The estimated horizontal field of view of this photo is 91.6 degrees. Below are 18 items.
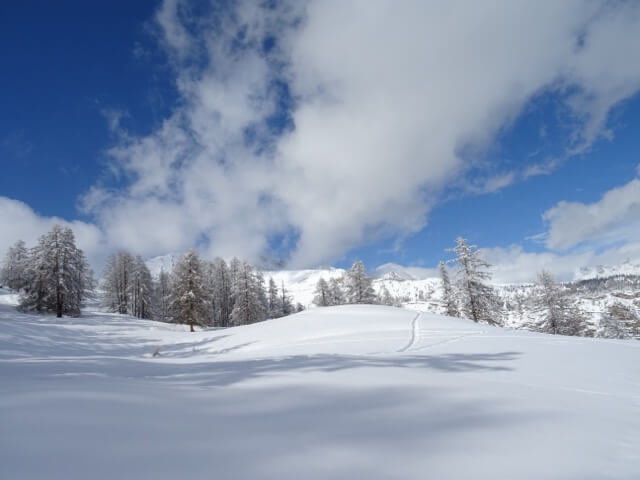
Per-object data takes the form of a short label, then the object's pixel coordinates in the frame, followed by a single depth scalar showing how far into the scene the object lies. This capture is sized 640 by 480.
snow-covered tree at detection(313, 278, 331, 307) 51.09
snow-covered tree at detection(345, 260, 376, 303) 42.22
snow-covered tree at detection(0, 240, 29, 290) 51.39
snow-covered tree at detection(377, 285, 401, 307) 60.30
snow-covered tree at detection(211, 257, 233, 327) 51.66
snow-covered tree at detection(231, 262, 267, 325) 43.16
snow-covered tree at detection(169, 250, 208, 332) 34.84
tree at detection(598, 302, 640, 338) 33.66
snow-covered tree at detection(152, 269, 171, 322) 50.05
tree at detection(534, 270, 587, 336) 30.56
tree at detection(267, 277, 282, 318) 53.03
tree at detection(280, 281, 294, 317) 56.47
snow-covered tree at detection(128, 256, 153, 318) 45.84
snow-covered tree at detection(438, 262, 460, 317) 34.63
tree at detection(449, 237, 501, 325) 29.95
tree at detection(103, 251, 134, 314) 46.34
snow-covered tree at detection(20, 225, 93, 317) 31.80
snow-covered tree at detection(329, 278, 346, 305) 49.87
